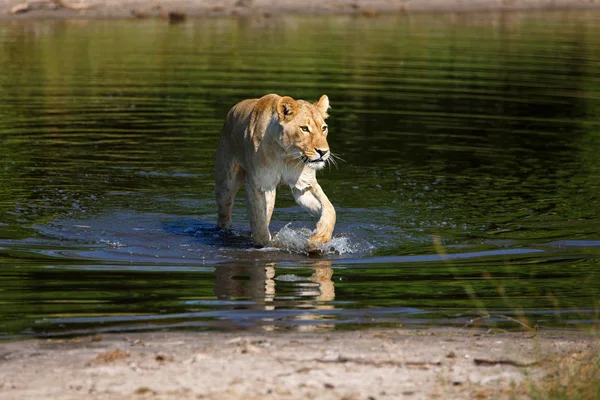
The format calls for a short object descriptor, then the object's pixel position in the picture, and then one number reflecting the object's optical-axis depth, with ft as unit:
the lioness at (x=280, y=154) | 61.57
